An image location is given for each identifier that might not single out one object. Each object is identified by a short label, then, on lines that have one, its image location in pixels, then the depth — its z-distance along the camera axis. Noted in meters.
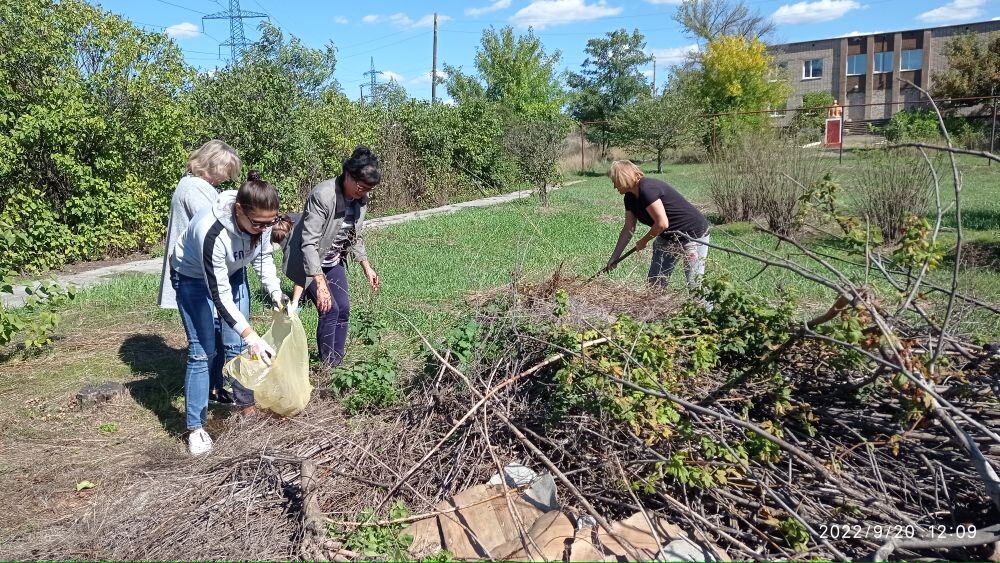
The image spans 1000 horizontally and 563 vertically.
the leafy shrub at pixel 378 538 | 2.76
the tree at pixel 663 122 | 25.11
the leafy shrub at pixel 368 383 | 3.83
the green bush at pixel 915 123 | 20.67
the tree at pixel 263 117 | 10.94
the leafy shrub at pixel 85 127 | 8.54
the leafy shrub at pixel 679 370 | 2.74
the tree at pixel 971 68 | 28.30
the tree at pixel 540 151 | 15.41
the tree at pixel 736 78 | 30.77
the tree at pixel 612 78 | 40.94
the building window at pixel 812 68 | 51.31
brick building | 46.38
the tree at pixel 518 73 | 32.28
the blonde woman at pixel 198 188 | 4.35
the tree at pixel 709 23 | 39.53
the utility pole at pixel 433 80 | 36.47
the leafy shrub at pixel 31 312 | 5.11
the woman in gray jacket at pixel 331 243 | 4.28
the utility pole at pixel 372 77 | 51.91
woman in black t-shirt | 4.95
